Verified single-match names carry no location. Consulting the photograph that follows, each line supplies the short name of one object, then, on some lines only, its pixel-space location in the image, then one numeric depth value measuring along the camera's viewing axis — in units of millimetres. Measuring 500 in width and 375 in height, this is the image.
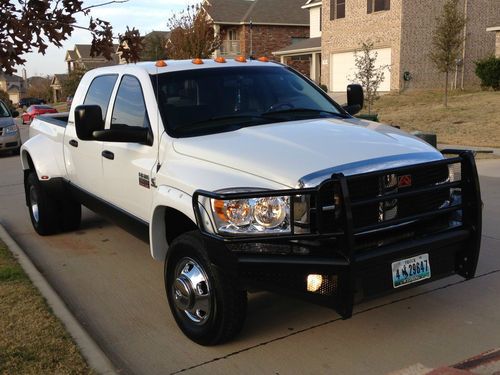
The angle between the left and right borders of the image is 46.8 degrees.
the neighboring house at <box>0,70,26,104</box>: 110400
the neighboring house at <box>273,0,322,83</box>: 38938
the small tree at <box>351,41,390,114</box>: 18812
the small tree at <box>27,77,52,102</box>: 84062
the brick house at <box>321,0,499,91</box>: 29750
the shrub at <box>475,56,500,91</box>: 27250
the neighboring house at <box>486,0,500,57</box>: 31391
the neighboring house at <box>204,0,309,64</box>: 46031
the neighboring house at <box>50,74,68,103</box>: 80262
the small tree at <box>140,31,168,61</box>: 36562
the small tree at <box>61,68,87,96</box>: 55697
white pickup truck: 3430
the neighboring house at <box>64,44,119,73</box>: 64069
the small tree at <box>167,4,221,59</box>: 29281
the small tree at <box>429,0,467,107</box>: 23547
